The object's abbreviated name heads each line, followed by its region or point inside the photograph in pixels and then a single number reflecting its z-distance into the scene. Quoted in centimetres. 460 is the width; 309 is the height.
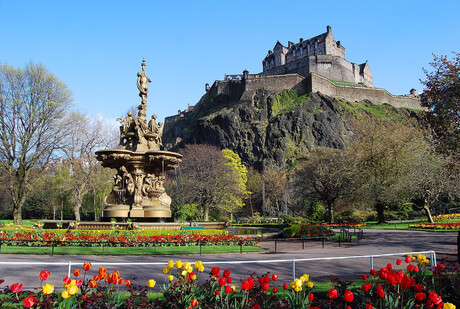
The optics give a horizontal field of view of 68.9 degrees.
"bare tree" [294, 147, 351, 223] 3419
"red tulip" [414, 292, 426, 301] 350
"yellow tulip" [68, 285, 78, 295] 347
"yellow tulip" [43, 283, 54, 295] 343
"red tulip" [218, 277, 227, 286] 381
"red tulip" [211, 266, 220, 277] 425
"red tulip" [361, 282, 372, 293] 391
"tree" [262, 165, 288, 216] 5603
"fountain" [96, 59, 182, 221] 1702
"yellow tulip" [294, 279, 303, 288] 386
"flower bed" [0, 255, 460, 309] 387
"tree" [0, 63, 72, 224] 2698
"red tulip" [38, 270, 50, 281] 388
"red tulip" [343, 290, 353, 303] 337
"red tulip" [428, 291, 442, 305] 333
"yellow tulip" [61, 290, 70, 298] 341
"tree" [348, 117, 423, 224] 2898
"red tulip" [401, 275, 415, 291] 376
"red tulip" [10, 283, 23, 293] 368
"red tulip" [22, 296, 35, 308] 315
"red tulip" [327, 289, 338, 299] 356
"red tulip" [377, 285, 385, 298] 347
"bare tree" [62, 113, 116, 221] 3447
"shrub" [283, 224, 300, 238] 1922
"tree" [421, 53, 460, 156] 1582
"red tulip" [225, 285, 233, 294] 397
